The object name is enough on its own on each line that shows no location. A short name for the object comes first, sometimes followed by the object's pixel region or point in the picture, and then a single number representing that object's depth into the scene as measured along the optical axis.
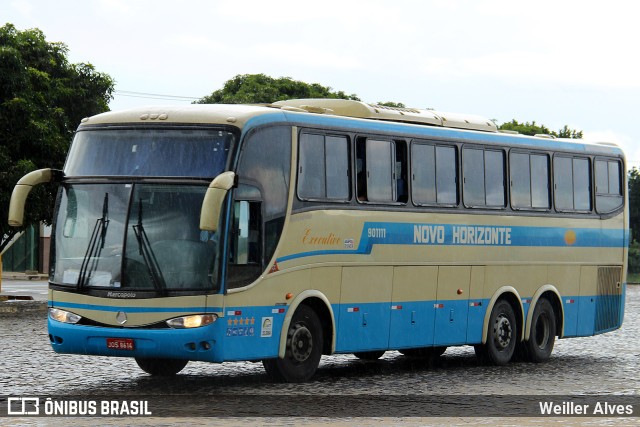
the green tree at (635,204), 105.11
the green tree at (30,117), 34.94
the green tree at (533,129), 94.31
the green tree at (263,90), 75.00
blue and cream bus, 15.45
